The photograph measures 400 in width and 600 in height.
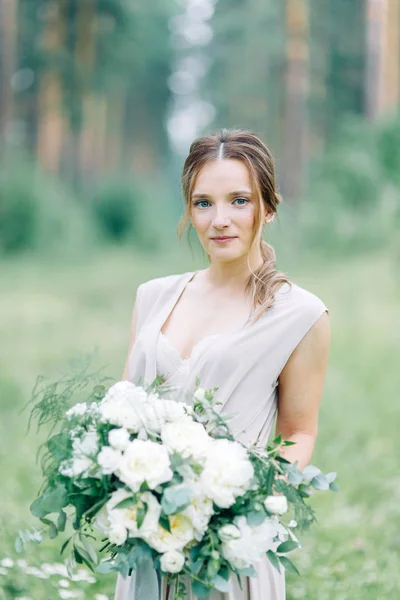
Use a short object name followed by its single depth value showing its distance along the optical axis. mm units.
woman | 2107
